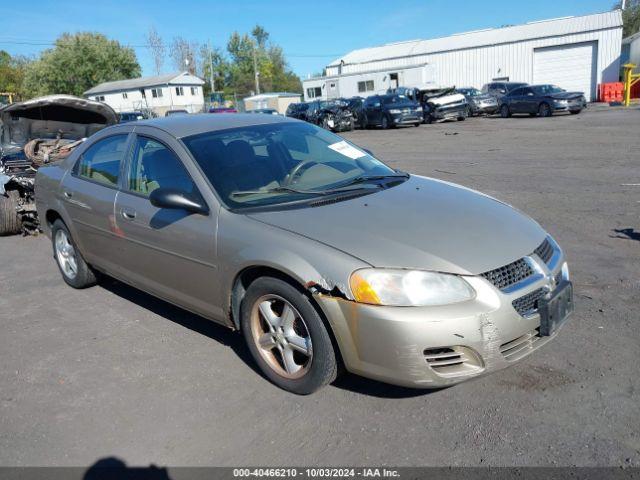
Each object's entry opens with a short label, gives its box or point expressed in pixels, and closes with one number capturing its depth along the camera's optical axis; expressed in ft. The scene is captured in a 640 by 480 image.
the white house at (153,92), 207.92
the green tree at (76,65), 218.79
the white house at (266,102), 175.11
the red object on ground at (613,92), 113.60
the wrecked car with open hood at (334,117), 88.12
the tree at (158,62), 278.46
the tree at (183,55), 298.76
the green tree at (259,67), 313.12
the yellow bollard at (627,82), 96.83
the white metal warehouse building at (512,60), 125.70
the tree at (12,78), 231.05
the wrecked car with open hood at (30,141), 26.37
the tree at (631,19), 284.00
